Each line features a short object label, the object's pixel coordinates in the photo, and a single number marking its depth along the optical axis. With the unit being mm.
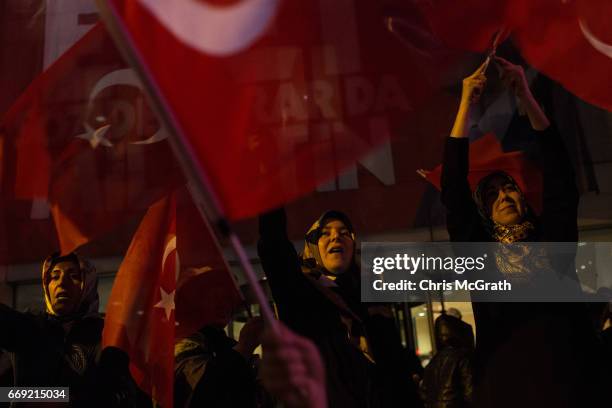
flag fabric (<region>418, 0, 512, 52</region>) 3107
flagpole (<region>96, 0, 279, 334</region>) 1559
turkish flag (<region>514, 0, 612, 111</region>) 3201
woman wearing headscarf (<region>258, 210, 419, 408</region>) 2822
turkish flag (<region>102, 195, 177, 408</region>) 3486
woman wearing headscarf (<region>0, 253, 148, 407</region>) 3236
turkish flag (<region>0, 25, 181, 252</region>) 3473
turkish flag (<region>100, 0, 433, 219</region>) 1719
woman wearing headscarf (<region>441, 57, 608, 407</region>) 2787
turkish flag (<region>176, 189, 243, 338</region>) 3553
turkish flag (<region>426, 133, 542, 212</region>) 3303
